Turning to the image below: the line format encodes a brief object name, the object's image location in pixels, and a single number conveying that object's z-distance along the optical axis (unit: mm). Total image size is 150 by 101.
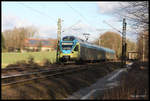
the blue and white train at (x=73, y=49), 31312
